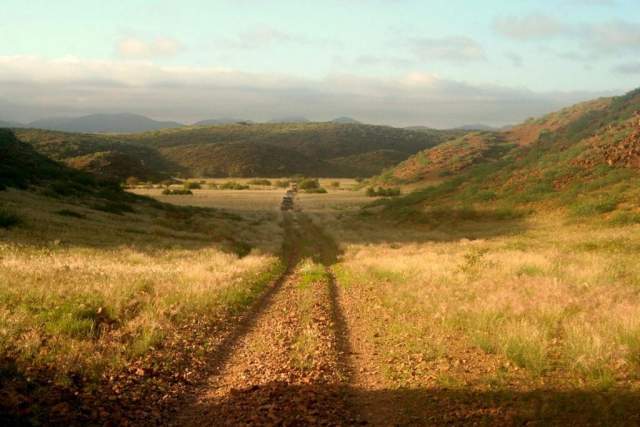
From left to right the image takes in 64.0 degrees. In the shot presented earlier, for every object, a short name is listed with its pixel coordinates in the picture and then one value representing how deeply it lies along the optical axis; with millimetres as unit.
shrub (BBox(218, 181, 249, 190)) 89938
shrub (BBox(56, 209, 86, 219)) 28945
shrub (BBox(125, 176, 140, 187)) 86850
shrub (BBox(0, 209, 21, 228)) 20788
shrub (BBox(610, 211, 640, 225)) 25672
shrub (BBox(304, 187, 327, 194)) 84394
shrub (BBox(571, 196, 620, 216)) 28594
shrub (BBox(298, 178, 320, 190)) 89438
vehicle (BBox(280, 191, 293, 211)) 56975
